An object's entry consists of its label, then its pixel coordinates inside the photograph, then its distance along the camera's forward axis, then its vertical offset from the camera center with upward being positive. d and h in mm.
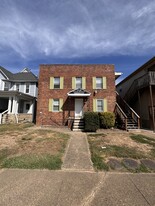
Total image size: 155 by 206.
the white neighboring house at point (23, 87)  18856 +4280
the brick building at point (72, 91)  13570 +2445
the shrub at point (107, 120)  11398 -694
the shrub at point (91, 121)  10344 -714
